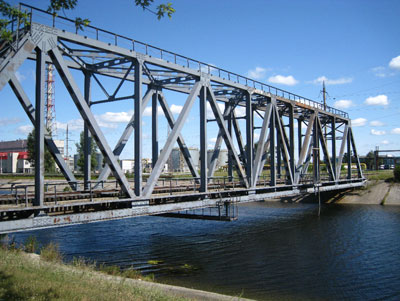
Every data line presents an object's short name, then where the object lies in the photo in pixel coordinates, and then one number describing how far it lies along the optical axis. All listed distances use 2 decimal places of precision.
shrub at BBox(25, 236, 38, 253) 16.89
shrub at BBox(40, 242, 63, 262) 14.87
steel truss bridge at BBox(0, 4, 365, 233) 12.61
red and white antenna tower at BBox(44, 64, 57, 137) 92.64
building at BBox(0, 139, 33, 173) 108.62
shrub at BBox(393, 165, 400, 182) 53.26
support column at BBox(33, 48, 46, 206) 12.52
